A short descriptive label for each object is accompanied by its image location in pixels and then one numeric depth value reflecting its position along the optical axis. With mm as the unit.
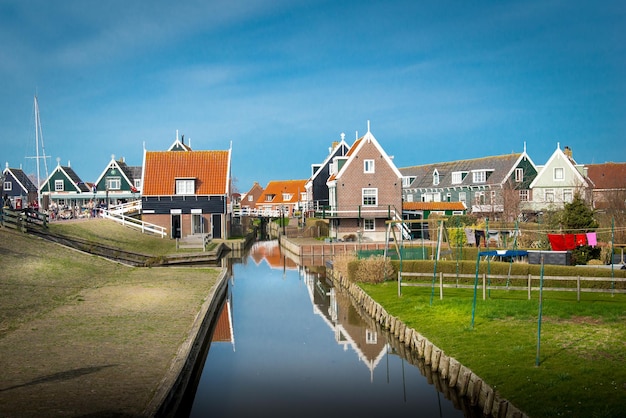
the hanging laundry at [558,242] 27828
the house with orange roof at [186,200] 52094
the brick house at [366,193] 51219
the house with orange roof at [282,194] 99562
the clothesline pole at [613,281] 21430
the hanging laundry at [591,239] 24619
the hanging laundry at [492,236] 40281
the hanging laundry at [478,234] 39688
